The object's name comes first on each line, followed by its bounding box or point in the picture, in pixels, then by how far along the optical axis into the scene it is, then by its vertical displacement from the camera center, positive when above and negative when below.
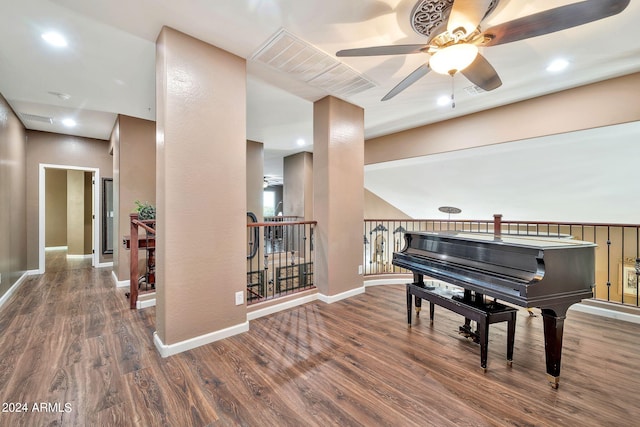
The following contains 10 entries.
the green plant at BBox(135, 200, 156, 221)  3.64 +0.01
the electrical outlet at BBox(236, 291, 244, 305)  2.71 -0.88
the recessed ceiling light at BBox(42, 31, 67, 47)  2.36 +1.60
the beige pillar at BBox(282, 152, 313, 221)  7.58 +0.85
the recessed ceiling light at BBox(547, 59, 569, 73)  2.83 +1.62
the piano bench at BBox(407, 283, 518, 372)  2.07 -0.84
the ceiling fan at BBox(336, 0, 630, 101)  1.43 +1.15
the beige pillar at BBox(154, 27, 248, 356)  2.29 +0.19
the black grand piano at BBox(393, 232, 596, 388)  1.80 -0.46
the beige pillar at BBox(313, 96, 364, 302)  3.70 +0.24
